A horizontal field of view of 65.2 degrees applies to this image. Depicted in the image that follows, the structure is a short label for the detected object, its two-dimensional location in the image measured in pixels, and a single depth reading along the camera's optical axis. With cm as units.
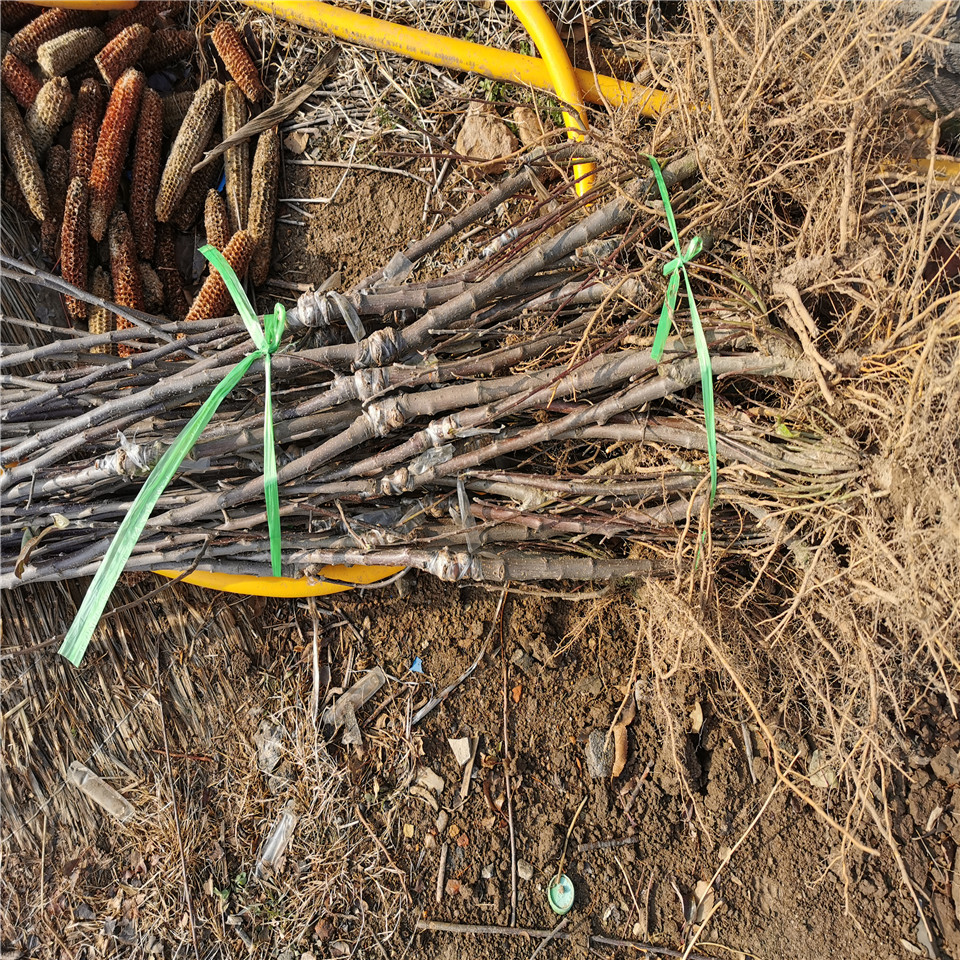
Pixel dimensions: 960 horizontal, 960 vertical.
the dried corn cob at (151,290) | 196
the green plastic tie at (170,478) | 139
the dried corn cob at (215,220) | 196
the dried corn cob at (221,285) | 184
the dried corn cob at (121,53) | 198
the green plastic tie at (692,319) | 129
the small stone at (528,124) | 184
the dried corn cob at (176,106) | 205
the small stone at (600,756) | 170
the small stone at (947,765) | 162
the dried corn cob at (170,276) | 201
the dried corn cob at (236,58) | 200
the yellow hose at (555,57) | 173
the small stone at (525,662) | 176
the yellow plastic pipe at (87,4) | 201
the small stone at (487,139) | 187
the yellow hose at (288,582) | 169
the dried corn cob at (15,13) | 204
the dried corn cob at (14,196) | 195
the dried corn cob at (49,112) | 195
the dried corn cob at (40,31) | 199
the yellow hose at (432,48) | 179
